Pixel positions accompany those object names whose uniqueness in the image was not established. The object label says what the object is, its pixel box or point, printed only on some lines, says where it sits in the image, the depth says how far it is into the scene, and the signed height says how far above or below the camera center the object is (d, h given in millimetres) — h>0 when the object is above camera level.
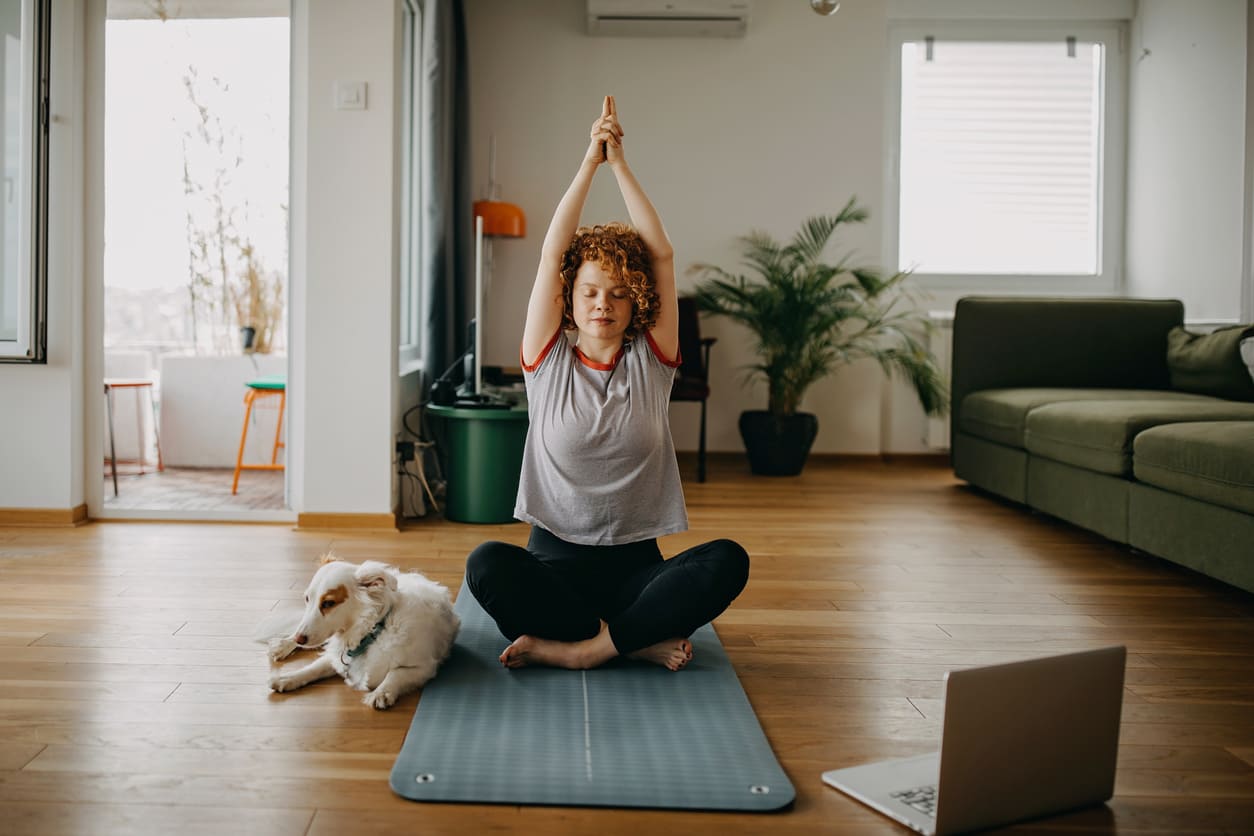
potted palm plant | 5121 +98
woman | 2020 -248
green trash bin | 3760 -421
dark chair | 5227 +4
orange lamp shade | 5008 +598
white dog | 1885 -521
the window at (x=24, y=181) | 3453 +522
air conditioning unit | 5266 +1638
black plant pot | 5129 -450
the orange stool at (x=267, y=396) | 4777 -248
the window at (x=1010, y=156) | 5684 +1032
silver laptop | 1379 -537
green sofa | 2811 -232
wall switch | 3533 +815
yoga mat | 1517 -627
